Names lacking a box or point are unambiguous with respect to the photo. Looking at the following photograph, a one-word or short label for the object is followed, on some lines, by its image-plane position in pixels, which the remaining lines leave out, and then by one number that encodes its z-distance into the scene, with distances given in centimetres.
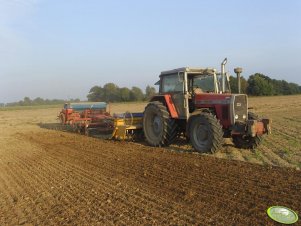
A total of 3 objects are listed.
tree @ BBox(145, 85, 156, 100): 5373
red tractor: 901
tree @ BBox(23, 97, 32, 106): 8081
